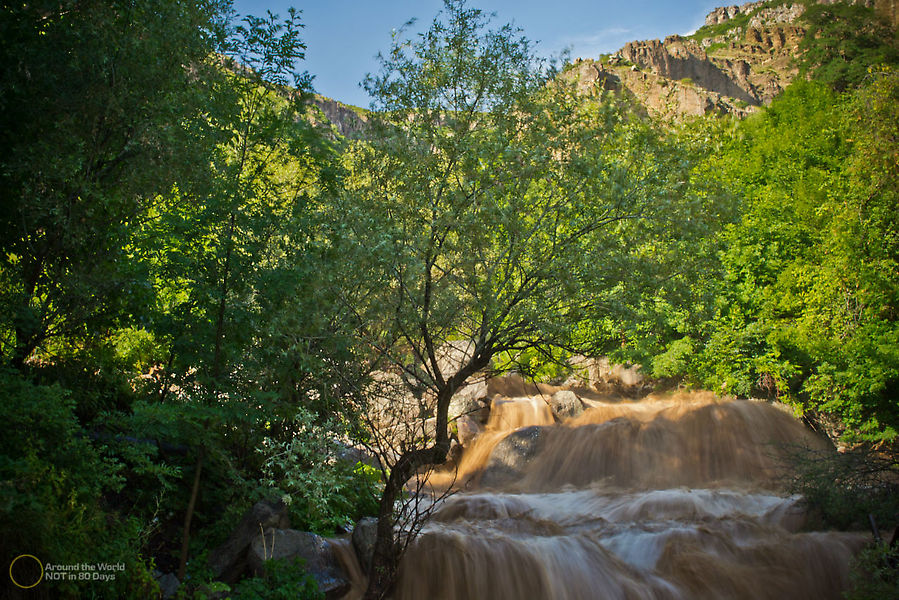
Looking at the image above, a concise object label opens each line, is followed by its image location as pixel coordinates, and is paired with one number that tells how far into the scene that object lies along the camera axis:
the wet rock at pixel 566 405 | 17.47
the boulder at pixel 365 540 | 7.47
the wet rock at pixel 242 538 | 6.64
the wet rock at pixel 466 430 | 16.36
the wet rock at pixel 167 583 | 5.83
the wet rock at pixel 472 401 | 17.31
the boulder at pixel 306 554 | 6.65
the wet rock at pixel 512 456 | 14.45
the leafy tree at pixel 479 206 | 6.78
